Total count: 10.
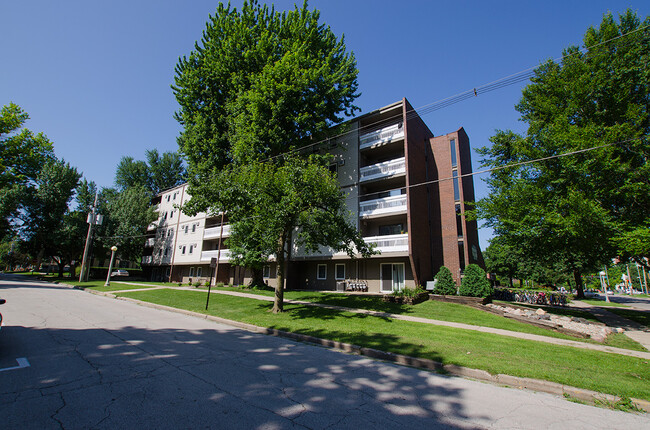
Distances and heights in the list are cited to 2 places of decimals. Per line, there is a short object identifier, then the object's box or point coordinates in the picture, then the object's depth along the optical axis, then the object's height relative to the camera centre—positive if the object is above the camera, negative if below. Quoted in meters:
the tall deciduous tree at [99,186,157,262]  37.97 +6.34
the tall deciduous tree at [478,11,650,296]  13.51 +5.89
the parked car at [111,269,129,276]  43.34 -0.55
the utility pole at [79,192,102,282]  29.62 +3.55
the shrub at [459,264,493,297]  17.49 -0.49
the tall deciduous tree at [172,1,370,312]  13.70 +11.93
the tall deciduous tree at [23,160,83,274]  35.34 +7.18
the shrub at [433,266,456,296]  18.98 -0.51
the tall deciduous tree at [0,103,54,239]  23.17 +9.89
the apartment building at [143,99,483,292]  21.19 +5.34
